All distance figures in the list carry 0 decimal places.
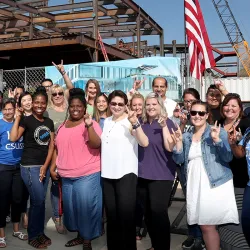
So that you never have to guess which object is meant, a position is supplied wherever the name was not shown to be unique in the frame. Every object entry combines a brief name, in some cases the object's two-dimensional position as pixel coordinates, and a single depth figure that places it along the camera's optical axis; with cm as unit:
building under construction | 1318
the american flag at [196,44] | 645
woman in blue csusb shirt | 414
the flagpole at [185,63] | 662
